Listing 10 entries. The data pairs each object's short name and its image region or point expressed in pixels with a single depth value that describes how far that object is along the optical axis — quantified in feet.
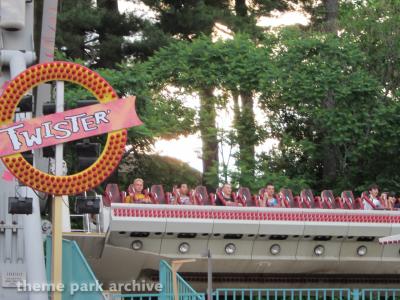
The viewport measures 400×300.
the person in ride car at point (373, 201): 104.17
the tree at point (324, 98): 126.62
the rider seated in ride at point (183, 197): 96.78
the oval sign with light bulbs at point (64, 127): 57.21
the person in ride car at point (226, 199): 98.25
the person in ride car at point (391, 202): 104.72
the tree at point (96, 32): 141.59
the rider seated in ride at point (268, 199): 99.30
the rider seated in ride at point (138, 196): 94.17
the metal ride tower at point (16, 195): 67.56
